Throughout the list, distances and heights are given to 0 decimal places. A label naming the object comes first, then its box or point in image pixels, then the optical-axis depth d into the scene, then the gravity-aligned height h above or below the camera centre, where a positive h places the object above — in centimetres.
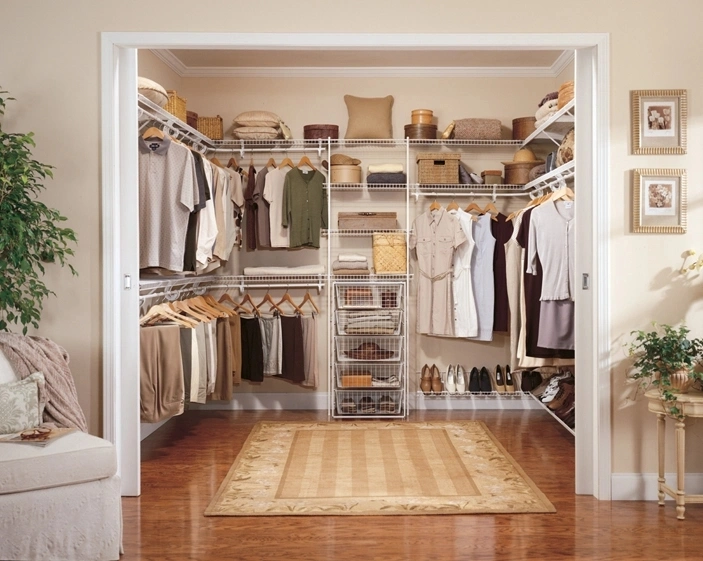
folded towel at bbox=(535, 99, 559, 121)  551 +118
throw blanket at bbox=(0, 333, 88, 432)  340 -40
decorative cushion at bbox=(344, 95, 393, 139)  646 +128
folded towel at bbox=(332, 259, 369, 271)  625 +9
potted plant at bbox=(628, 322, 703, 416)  367 -40
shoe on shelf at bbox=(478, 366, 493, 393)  654 -88
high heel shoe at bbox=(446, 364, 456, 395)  654 -88
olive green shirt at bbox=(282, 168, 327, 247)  612 +52
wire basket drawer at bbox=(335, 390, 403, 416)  617 -99
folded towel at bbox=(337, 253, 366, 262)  626 +14
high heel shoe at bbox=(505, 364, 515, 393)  652 -88
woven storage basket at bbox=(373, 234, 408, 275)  626 +17
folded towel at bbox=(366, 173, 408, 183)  635 +78
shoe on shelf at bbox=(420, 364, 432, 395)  652 -86
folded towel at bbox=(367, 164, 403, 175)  635 +86
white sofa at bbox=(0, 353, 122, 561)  296 -85
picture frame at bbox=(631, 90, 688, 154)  394 +76
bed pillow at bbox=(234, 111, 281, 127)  631 +125
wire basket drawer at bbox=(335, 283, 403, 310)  627 -15
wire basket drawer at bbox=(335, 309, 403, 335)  615 -36
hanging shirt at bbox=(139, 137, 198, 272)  480 +47
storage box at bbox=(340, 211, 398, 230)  638 +44
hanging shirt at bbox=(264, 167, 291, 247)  618 +53
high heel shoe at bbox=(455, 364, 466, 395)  655 -86
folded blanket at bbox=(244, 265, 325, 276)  630 +5
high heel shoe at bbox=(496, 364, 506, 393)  653 -87
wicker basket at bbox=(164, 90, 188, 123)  536 +117
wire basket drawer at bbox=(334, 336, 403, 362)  617 -58
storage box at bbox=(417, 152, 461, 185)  639 +86
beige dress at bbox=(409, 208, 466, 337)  622 +8
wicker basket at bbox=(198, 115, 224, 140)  641 +120
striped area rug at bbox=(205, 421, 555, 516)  384 -110
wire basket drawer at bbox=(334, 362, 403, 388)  611 -77
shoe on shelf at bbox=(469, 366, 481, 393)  655 -88
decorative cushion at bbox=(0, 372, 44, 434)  324 -53
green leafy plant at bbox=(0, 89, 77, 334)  348 +20
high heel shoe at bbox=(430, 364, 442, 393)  652 -88
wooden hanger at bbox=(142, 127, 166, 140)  485 +87
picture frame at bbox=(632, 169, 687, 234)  394 +37
